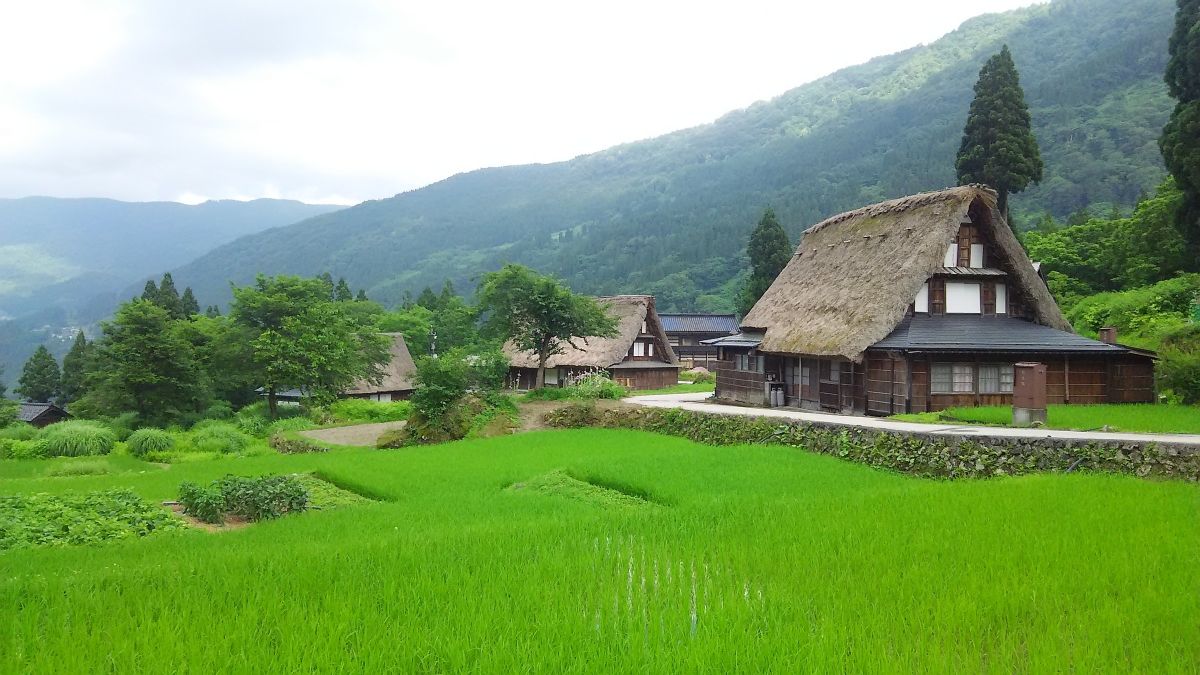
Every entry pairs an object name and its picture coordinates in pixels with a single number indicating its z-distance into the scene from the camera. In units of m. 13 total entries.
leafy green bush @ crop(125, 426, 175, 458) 22.41
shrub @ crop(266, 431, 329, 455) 21.62
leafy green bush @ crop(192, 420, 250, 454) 22.88
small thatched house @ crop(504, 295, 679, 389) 41.16
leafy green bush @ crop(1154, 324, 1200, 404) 16.30
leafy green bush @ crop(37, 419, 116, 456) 22.53
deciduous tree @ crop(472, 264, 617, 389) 28.05
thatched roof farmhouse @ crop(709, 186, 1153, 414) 19.05
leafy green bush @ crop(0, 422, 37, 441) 25.97
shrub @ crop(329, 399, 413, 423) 32.32
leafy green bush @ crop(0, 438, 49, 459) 22.19
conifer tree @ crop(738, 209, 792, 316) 43.22
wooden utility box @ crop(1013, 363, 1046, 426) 13.81
